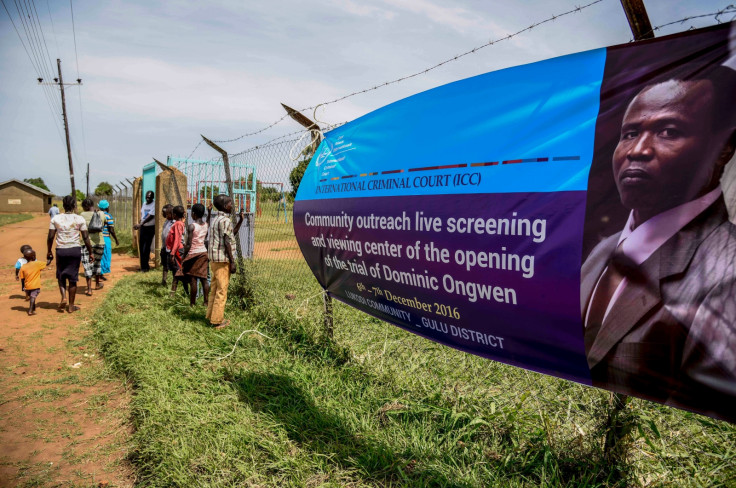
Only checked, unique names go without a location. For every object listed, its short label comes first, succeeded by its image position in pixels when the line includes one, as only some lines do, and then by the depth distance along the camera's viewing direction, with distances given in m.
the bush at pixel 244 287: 6.22
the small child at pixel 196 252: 6.21
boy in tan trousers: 5.44
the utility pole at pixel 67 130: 27.67
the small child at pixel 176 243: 7.00
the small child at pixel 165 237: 7.84
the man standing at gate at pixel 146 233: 9.43
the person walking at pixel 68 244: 6.62
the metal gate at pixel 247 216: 9.29
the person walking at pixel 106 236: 8.95
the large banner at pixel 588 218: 1.43
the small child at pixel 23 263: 6.85
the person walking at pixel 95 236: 8.31
